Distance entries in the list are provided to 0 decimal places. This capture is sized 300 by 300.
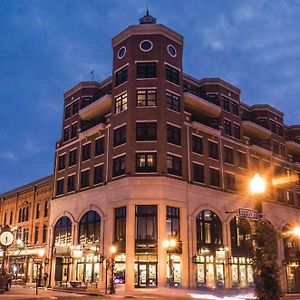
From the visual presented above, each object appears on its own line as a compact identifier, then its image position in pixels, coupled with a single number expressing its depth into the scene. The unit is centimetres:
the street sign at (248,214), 1205
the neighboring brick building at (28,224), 4898
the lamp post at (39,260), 3273
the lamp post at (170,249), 3303
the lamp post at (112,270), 3190
